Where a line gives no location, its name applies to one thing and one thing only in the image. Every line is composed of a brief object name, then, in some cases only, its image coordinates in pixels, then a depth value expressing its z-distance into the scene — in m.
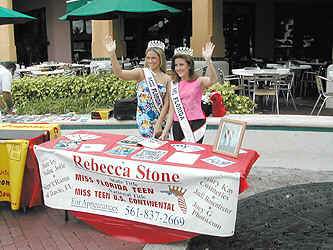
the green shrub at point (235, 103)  7.29
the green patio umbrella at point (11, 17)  8.36
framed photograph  3.73
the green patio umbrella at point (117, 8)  8.76
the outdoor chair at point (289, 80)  9.14
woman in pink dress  4.35
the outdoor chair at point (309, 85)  11.80
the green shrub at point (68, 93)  8.33
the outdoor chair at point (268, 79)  8.61
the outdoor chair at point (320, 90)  8.19
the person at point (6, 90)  7.80
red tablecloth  3.60
